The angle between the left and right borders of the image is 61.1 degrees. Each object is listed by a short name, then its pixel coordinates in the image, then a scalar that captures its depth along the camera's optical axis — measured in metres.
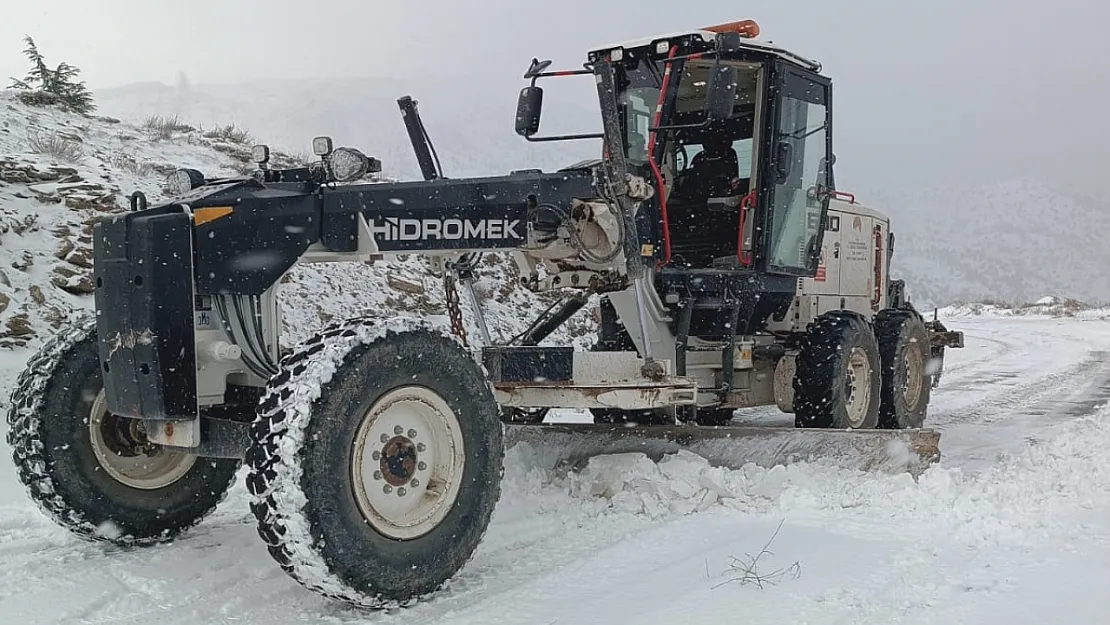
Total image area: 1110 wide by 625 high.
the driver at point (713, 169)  6.97
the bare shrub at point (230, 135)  14.88
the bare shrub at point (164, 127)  13.83
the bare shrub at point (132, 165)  10.84
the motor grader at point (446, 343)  3.48
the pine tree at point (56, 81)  14.18
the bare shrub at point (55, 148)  10.41
